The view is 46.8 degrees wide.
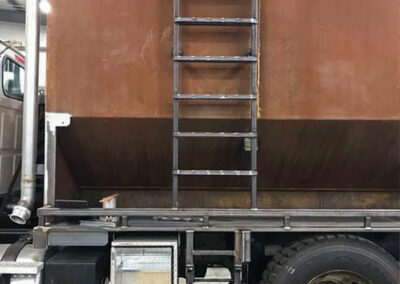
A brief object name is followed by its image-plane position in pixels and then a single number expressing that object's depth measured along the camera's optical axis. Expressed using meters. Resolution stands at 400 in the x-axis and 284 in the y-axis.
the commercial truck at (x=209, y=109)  3.10
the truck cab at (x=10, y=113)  3.74
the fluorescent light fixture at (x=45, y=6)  3.16
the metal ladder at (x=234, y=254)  3.10
